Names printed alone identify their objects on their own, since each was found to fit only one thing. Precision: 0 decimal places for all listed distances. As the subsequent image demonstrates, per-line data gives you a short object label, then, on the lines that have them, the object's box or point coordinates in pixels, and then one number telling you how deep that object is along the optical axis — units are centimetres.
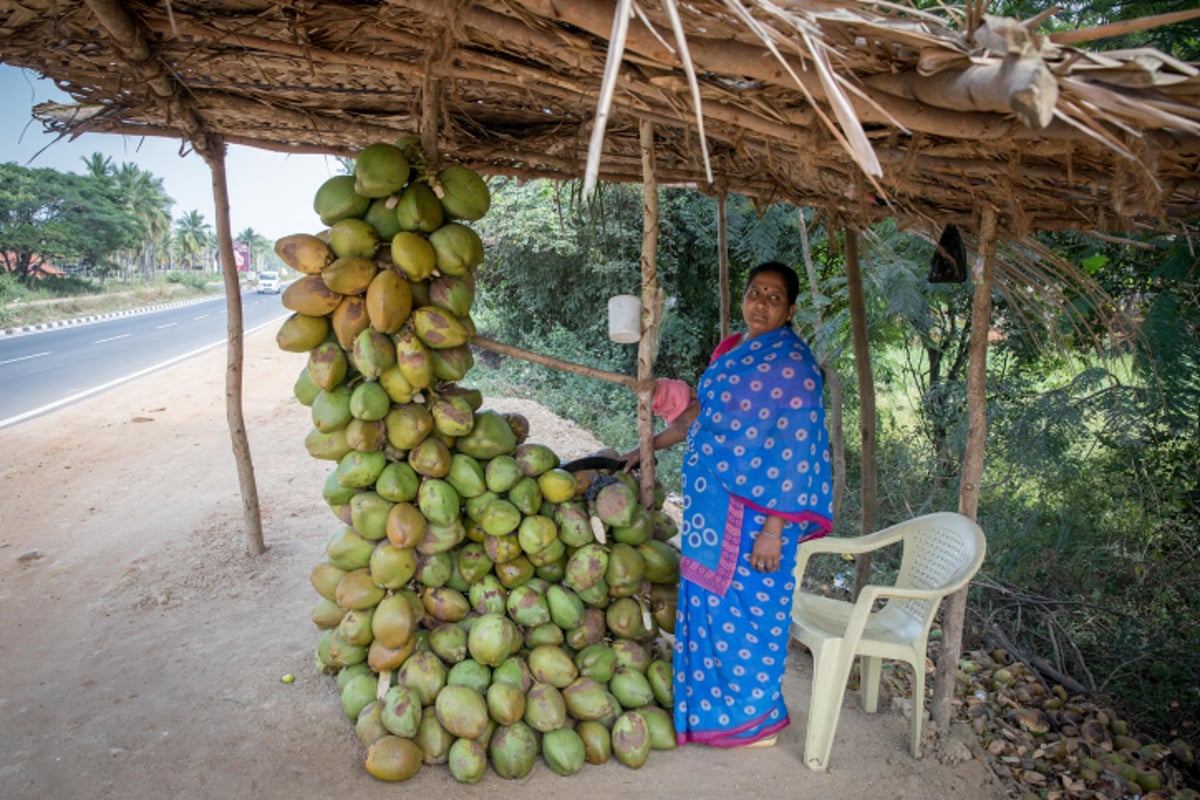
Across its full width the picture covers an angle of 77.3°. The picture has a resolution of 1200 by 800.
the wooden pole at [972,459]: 271
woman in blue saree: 256
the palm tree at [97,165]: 4101
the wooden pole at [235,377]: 379
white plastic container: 267
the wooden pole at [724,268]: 375
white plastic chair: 264
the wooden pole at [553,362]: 276
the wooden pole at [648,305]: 268
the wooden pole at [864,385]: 355
